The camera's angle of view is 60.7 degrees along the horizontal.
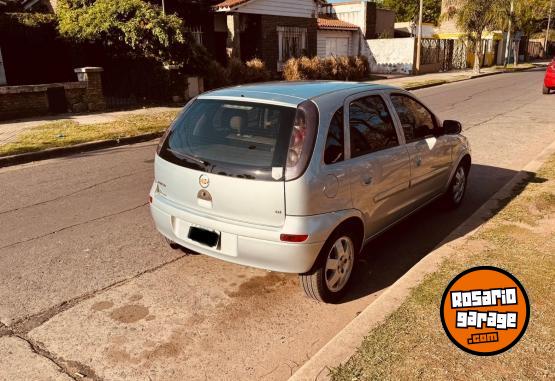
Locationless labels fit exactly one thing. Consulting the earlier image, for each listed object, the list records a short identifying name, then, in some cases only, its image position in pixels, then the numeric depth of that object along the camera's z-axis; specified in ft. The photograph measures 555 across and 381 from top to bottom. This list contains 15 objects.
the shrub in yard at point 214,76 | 55.93
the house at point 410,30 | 153.54
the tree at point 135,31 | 49.93
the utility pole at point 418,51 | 89.15
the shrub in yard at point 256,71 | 66.03
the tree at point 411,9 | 230.27
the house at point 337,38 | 102.98
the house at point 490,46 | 135.39
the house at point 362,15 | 113.60
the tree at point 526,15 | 108.37
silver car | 11.05
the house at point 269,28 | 72.38
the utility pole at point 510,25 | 123.42
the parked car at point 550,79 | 60.84
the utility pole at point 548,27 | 178.81
